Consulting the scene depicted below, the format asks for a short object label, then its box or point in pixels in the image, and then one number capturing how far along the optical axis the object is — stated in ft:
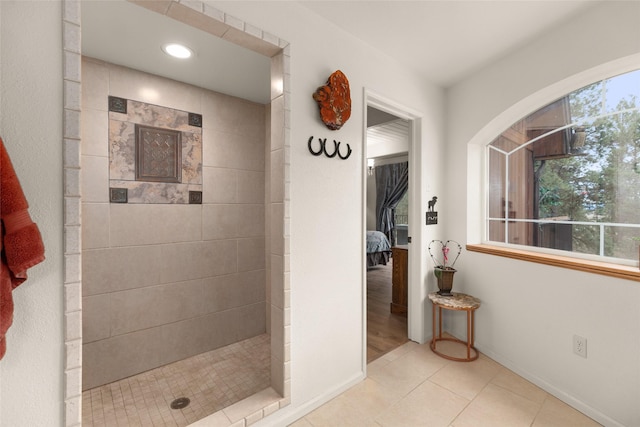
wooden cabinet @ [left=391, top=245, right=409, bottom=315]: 10.71
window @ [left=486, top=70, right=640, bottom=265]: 5.61
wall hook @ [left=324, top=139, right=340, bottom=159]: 6.03
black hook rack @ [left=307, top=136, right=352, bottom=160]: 5.63
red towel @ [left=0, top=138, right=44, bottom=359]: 2.84
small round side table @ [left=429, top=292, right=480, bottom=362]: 7.39
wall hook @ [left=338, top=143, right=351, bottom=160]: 6.15
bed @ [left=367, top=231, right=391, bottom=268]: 18.45
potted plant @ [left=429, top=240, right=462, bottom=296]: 8.12
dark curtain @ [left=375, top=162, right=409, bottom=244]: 21.62
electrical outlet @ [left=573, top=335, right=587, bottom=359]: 5.72
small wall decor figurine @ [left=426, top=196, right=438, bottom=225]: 8.53
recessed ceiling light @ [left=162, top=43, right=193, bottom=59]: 6.06
